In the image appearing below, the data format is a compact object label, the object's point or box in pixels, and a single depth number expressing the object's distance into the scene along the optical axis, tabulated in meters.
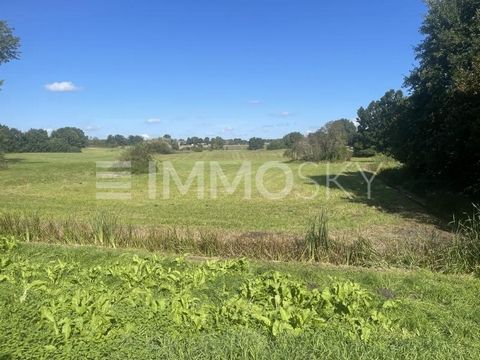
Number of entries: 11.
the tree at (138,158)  39.51
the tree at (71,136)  95.25
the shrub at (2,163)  39.17
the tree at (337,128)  57.40
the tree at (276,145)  107.38
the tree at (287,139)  101.14
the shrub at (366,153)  79.05
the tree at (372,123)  80.38
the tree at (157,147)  46.12
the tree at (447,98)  16.95
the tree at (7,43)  45.25
